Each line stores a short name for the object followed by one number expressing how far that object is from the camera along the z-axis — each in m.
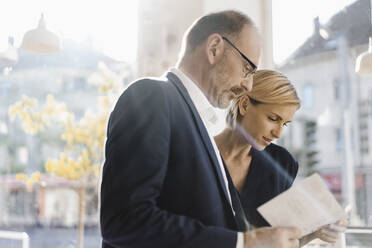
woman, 1.25
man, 0.89
